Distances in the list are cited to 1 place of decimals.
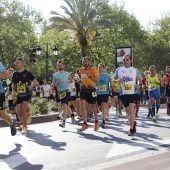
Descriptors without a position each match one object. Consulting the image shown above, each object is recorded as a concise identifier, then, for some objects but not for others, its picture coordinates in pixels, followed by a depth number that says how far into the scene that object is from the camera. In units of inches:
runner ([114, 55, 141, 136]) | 372.5
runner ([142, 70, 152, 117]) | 602.7
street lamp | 1093.8
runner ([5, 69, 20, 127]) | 531.5
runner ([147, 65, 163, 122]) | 547.2
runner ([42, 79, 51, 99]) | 1074.7
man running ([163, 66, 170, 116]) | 614.6
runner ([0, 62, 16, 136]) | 334.3
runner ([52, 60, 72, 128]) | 480.1
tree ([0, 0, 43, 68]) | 1857.8
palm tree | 1439.5
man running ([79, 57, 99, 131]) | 415.3
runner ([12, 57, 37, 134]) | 407.2
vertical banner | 911.0
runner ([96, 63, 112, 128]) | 467.5
